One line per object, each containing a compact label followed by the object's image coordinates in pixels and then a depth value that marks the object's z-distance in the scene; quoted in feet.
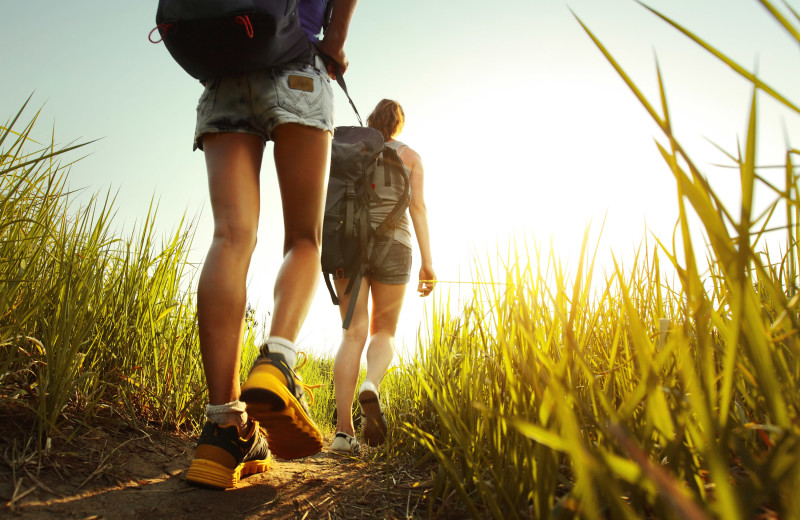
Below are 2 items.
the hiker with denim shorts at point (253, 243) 4.23
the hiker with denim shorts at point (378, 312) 8.15
